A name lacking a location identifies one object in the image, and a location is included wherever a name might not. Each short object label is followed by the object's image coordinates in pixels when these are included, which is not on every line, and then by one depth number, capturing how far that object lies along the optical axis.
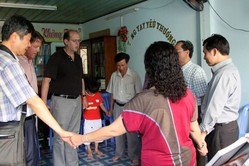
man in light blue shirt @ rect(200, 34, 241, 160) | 2.10
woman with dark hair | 1.44
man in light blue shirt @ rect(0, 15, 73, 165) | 1.59
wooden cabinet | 6.76
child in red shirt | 4.27
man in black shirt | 3.07
